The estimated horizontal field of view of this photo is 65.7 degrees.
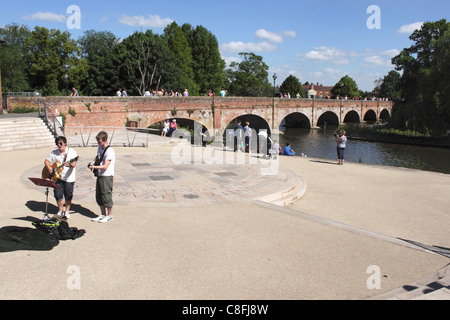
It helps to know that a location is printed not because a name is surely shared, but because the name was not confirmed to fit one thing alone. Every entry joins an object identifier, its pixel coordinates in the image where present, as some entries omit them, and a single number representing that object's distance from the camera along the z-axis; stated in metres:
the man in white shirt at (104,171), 5.88
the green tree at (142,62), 38.53
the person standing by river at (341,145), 14.09
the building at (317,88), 114.81
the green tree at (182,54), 49.88
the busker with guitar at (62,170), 5.90
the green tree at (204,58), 56.19
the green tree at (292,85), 79.38
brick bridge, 22.27
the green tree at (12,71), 43.84
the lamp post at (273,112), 40.59
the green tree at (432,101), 32.13
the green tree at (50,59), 43.97
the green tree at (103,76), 39.44
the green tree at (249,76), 64.44
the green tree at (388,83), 98.57
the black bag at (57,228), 5.17
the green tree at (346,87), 88.06
